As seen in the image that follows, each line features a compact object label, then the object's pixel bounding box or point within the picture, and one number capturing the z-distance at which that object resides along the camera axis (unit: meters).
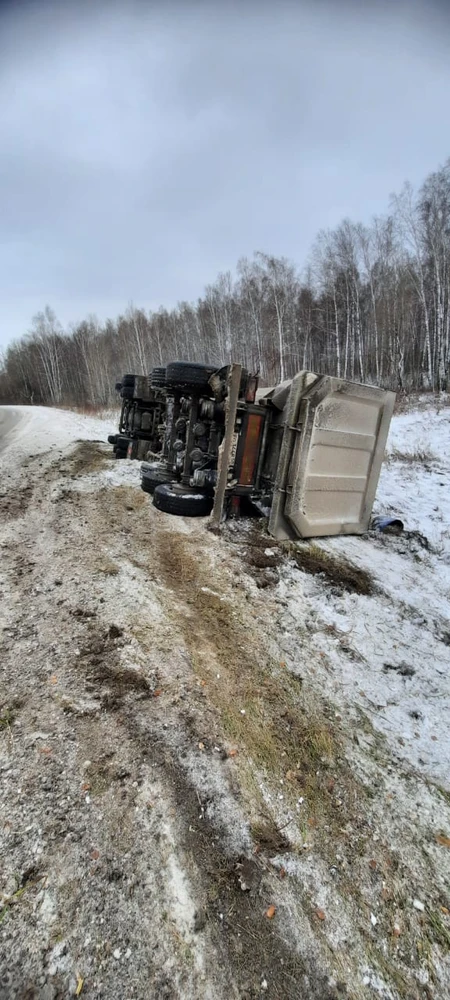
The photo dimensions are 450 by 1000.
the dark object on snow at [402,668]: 2.54
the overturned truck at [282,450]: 4.07
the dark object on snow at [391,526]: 4.72
